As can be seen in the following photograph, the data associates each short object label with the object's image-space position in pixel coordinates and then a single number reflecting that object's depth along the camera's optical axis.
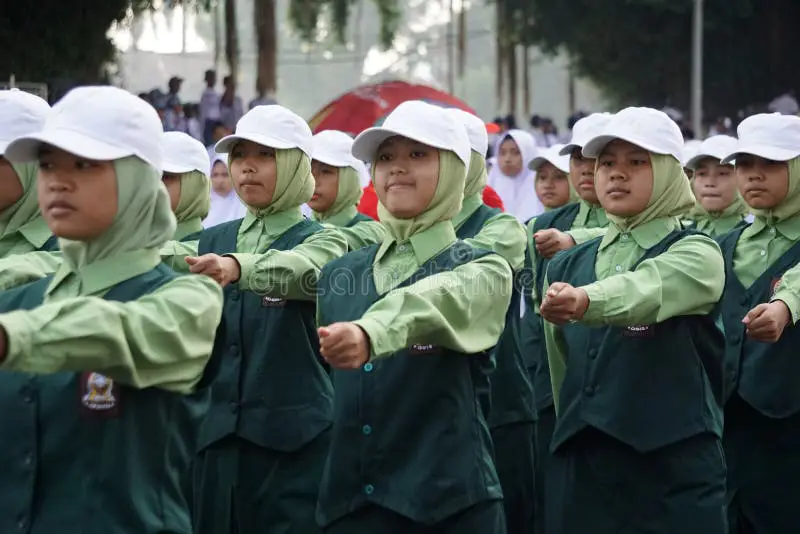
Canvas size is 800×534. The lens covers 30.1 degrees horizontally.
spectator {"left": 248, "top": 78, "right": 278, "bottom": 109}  22.52
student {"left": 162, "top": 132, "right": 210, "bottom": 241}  7.52
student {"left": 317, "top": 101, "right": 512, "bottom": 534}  5.01
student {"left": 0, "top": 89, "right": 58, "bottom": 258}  5.50
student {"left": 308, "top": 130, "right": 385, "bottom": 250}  8.34
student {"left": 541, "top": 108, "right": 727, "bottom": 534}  5.70
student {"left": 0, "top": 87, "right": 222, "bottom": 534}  4.07
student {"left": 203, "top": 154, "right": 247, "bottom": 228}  11.68
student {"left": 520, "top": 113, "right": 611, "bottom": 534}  8.00
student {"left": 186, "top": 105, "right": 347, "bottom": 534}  6.39
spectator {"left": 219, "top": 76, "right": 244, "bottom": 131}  22.09
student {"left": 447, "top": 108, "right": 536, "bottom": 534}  7.70
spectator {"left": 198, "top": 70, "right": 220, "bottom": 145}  21.57
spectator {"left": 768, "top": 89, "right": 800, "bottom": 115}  24.71
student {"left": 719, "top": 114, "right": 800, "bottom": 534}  6.90
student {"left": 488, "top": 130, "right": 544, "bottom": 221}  13.72
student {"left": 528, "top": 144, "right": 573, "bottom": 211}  10.12
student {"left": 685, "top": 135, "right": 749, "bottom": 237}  9.06
